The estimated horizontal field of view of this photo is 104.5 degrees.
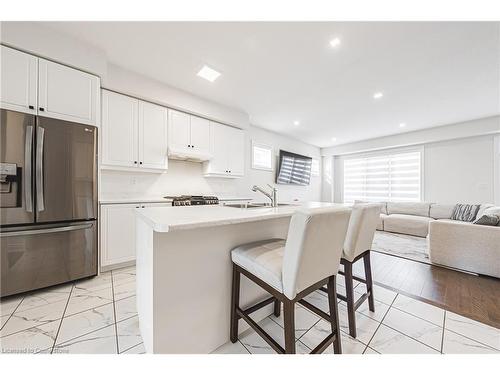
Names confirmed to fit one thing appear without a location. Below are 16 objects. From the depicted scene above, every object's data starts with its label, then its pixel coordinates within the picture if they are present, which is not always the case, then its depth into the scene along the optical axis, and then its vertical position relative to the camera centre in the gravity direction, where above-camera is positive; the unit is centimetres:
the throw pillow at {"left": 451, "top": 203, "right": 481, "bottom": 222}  382 -47
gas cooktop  267 -19
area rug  316 -108
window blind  538 +33
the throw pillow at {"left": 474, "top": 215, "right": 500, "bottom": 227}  245 -40
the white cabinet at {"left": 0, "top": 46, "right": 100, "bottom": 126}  181 +101
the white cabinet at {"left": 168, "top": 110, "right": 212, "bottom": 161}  313 +87
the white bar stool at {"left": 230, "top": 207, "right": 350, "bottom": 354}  95 -43
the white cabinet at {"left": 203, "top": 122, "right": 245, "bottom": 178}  366 +70
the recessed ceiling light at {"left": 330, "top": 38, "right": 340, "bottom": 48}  198 +153
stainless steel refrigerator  177 -15
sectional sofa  232 -74
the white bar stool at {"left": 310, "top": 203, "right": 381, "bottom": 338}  139 -45
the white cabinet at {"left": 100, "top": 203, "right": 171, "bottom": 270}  237 -60
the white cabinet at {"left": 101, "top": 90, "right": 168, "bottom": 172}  256 +76
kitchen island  105 -54
